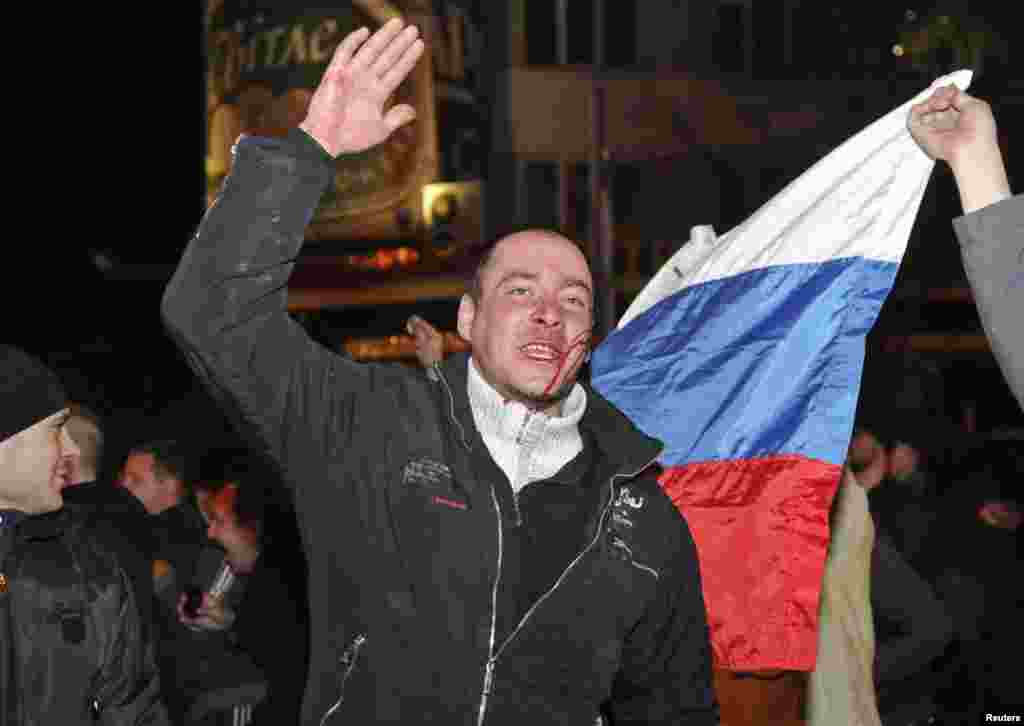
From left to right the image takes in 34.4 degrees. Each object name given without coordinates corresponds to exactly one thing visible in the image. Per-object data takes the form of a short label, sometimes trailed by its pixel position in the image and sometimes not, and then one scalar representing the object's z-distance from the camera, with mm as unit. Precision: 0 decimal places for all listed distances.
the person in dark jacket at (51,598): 4332
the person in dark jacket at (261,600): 6680
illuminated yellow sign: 19641
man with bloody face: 3602
